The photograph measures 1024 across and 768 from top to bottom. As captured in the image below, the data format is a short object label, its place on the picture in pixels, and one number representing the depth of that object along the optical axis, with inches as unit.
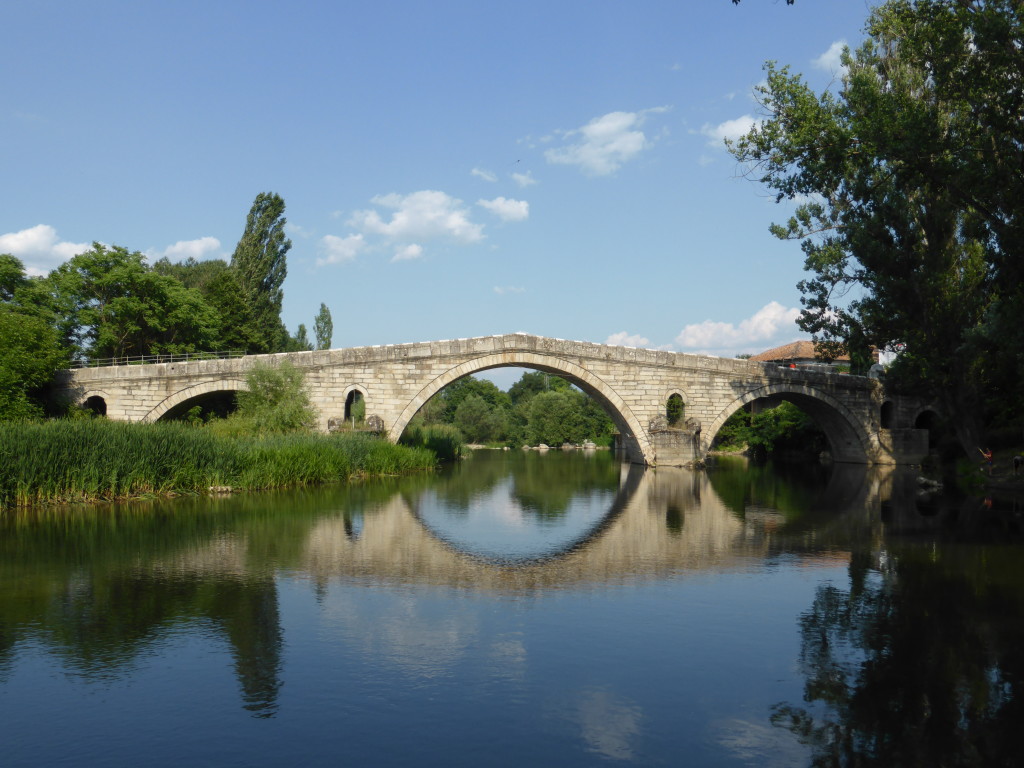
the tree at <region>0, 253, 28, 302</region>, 1106.7
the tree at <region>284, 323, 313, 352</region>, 1859.0
